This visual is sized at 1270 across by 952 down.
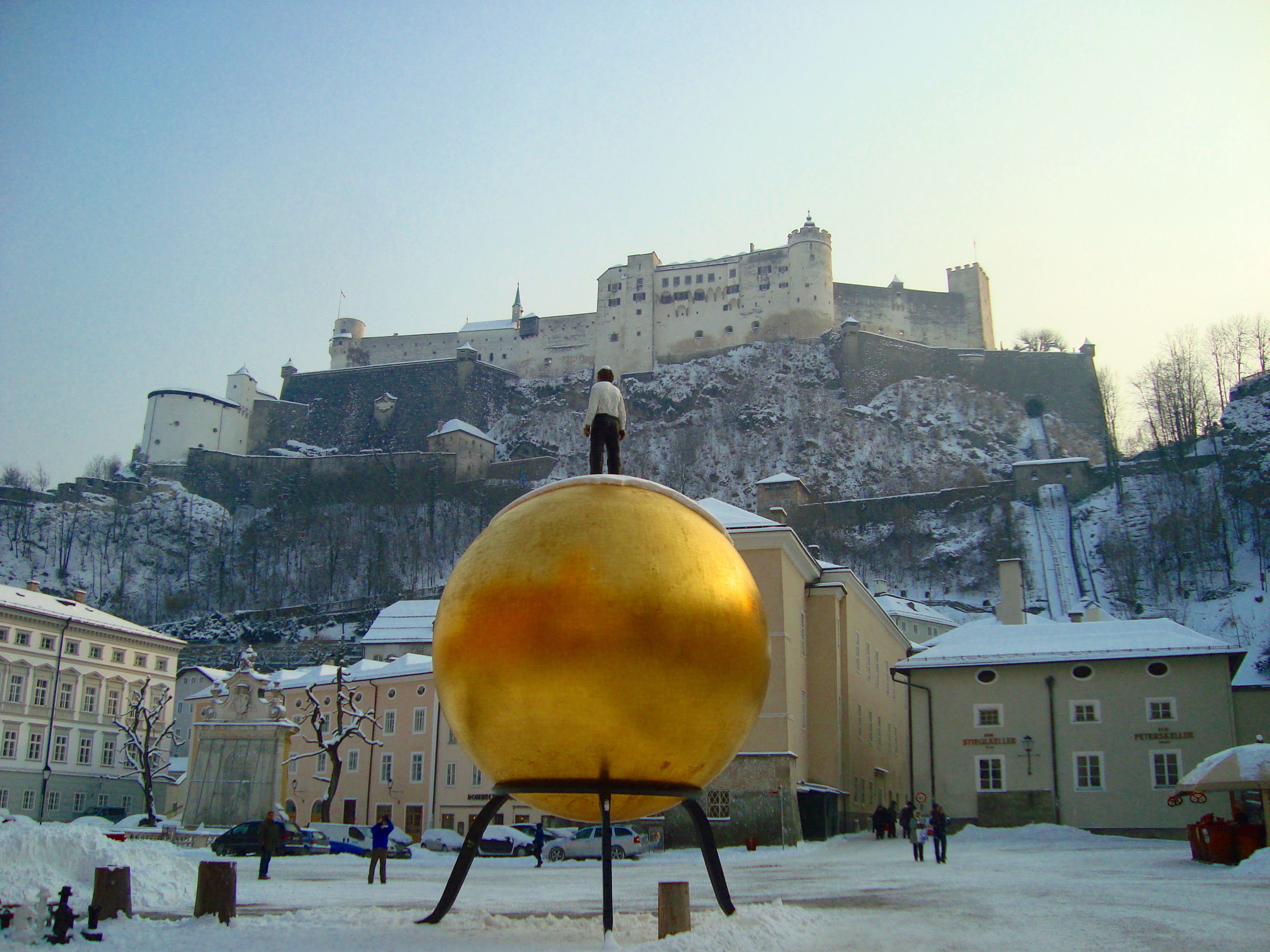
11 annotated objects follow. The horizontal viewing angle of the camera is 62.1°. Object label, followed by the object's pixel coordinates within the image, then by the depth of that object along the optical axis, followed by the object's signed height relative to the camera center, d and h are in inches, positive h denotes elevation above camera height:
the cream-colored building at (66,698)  1918.1 +35.1
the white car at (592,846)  1041.5 -118.7
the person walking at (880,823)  1321.4 -117.3
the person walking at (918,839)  876.0 -92.2
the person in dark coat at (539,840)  962.4 -105.6
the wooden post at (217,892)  416.5 -66.8
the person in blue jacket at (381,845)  693.3 -80.2
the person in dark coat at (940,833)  841.5 -82.1
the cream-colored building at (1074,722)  1266.0 +9.1
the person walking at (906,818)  1060.5 -99.6
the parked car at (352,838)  1123.3 -126.4
